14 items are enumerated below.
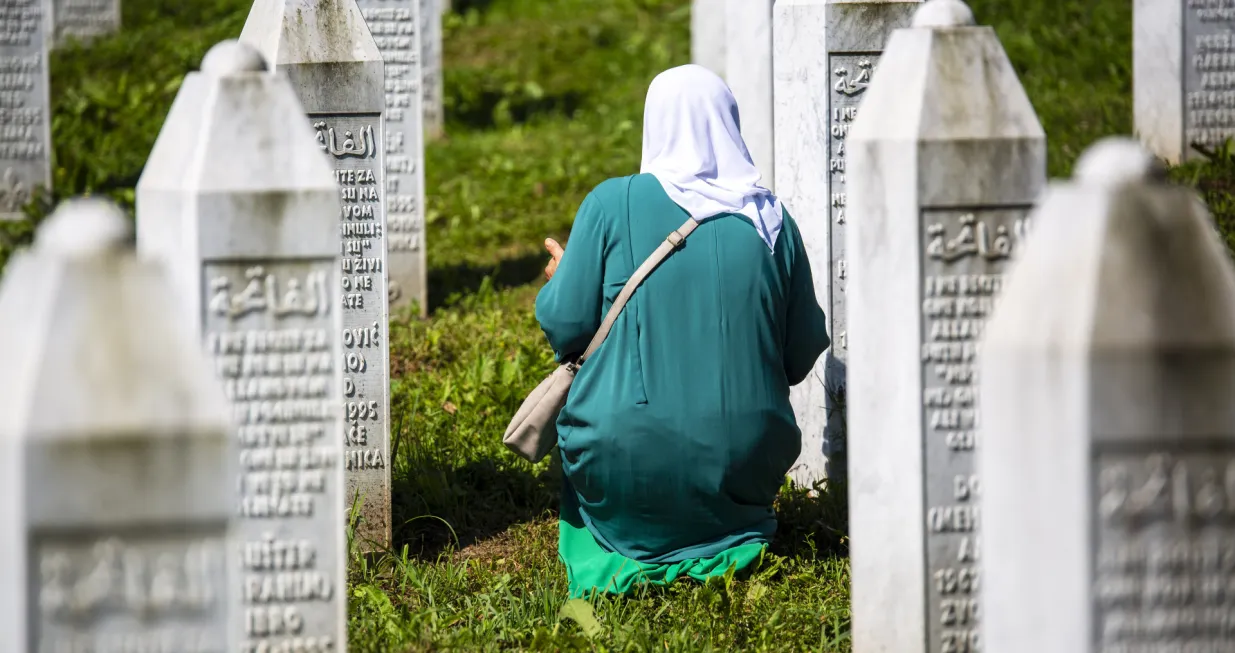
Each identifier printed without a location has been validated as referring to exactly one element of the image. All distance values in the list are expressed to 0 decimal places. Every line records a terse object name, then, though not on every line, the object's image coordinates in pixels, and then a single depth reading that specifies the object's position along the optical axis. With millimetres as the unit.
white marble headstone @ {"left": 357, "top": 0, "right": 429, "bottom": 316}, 16562
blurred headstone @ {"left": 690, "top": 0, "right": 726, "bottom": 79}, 22484
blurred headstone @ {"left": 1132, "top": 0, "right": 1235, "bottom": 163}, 17578
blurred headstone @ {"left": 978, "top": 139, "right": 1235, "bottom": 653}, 5621
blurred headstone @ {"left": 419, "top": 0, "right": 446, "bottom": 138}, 21672
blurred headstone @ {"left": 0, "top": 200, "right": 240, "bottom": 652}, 5469
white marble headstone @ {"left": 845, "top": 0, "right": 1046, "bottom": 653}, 7414
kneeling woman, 9562
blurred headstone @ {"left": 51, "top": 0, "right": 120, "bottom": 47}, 27328
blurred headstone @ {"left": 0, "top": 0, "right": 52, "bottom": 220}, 20328
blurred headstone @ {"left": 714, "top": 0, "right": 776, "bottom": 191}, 16109
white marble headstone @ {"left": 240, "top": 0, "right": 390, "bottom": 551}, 10578
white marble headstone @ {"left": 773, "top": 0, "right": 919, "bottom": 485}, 11203
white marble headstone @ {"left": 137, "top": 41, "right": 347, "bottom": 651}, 6859
